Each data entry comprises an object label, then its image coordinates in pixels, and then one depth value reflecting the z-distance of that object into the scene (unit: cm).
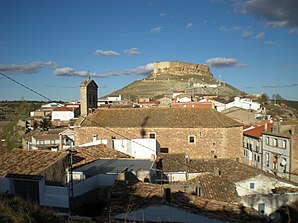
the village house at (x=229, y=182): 1500
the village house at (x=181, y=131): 2736
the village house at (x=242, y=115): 4306
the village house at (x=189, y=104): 4740
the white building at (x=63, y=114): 6197
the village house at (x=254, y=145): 3020
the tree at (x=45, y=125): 4925
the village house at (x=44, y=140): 3509
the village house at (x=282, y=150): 2502
